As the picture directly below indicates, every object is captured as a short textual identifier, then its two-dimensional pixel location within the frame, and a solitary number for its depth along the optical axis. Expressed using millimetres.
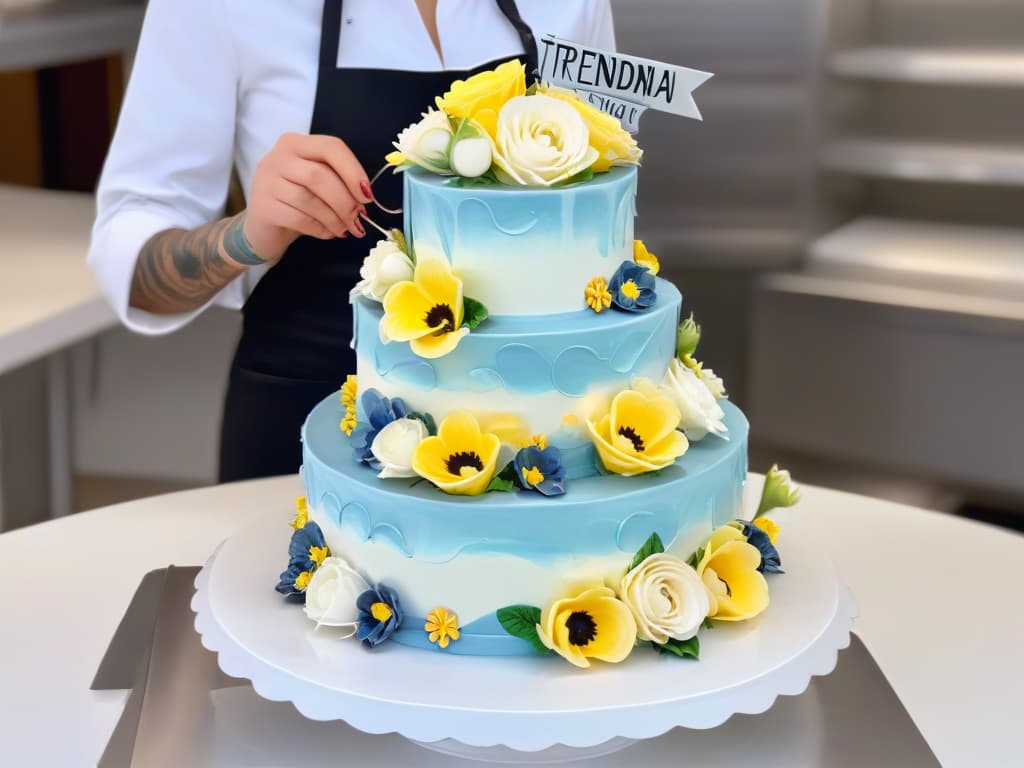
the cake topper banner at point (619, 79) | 1033
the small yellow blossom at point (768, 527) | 1117
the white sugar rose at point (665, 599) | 942
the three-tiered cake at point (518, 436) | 948
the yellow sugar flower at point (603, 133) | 1023
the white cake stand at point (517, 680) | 868
